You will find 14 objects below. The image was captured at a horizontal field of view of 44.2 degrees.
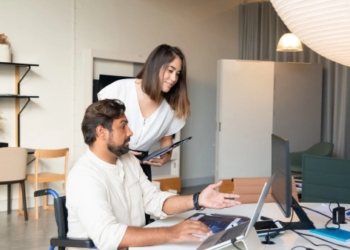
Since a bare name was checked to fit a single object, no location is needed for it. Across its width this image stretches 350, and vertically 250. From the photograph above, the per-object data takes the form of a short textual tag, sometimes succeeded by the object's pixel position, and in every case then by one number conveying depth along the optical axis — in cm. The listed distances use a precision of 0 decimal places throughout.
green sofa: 297
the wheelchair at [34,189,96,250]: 173
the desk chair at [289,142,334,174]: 595
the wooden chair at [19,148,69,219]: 496
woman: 238
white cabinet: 611
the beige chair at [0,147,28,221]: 468
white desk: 162
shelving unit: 530
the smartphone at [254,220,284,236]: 179
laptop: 139
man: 160
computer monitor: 165
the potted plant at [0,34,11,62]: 502
